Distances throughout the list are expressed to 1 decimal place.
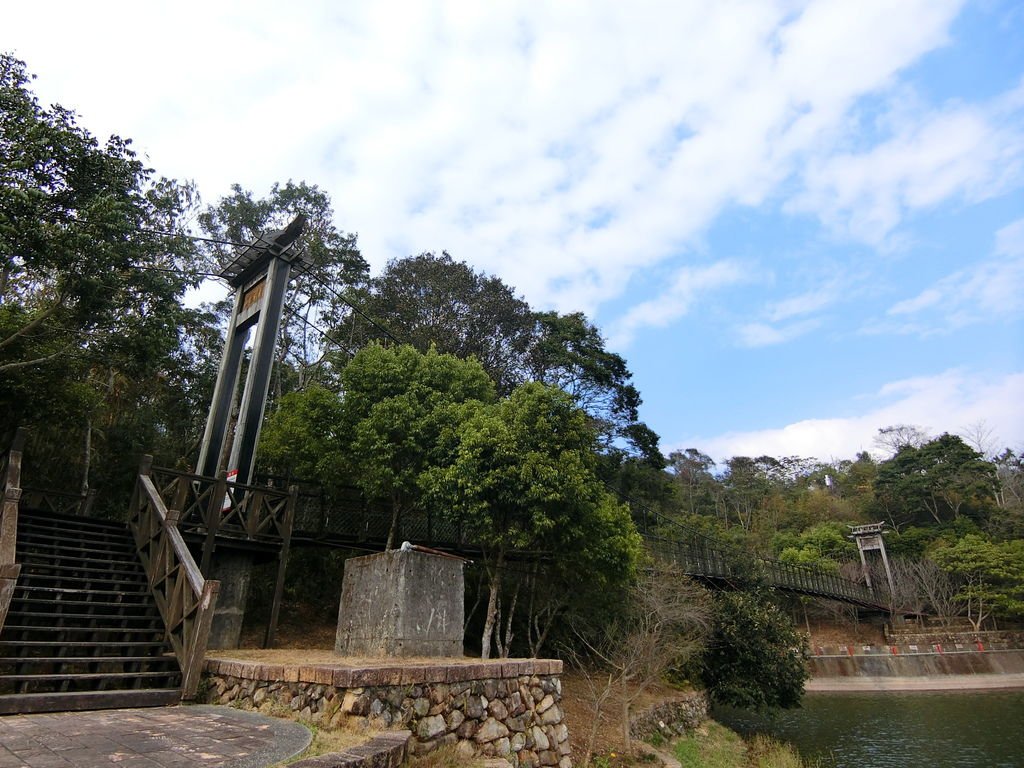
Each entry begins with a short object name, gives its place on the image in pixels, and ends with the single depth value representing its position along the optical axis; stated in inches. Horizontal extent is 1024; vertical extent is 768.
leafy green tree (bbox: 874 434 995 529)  1416.1
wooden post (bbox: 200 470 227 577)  305.9
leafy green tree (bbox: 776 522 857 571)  1284.4
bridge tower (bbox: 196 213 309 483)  370.9
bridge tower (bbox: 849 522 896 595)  1224.2
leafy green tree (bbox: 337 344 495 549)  401.4
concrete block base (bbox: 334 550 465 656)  210.2
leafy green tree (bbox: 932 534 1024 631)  1002.7
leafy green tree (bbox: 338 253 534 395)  710.5
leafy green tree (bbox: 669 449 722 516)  1754.9
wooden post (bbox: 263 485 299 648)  319.3
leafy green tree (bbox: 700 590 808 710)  540.4
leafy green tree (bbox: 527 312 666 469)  799.1
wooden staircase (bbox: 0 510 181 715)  179.8
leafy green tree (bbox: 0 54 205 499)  314.7
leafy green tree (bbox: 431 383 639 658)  370.9
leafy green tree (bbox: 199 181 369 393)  682.2
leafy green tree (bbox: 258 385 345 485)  421.4
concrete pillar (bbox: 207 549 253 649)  326.3
